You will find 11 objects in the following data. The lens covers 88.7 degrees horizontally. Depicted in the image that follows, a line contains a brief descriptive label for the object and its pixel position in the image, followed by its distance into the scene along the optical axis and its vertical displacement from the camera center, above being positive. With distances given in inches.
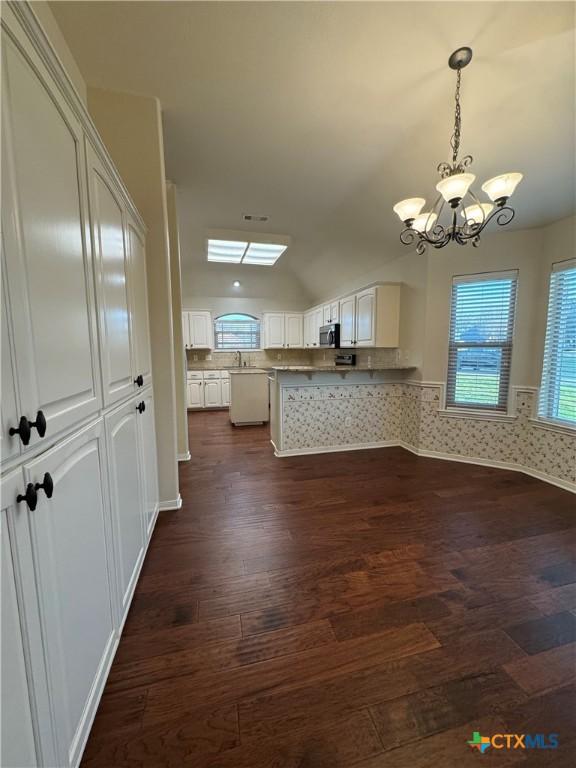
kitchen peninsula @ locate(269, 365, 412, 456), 142.7 -31.2
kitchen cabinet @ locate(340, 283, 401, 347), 155.2 +16.4
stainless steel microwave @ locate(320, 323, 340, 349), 199.0 +7.6
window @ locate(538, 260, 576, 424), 109.9 -1.6
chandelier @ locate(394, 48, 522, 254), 64.7 +34.8
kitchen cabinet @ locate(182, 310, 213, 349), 248.8 +14.6
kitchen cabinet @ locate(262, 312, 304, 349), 271.2 +16.0
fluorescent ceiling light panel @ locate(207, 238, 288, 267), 162.7 +57.4
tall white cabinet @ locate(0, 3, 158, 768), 24.6 -7.1
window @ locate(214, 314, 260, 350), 272.1 +13.4
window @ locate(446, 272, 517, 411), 127.6 +2.6
